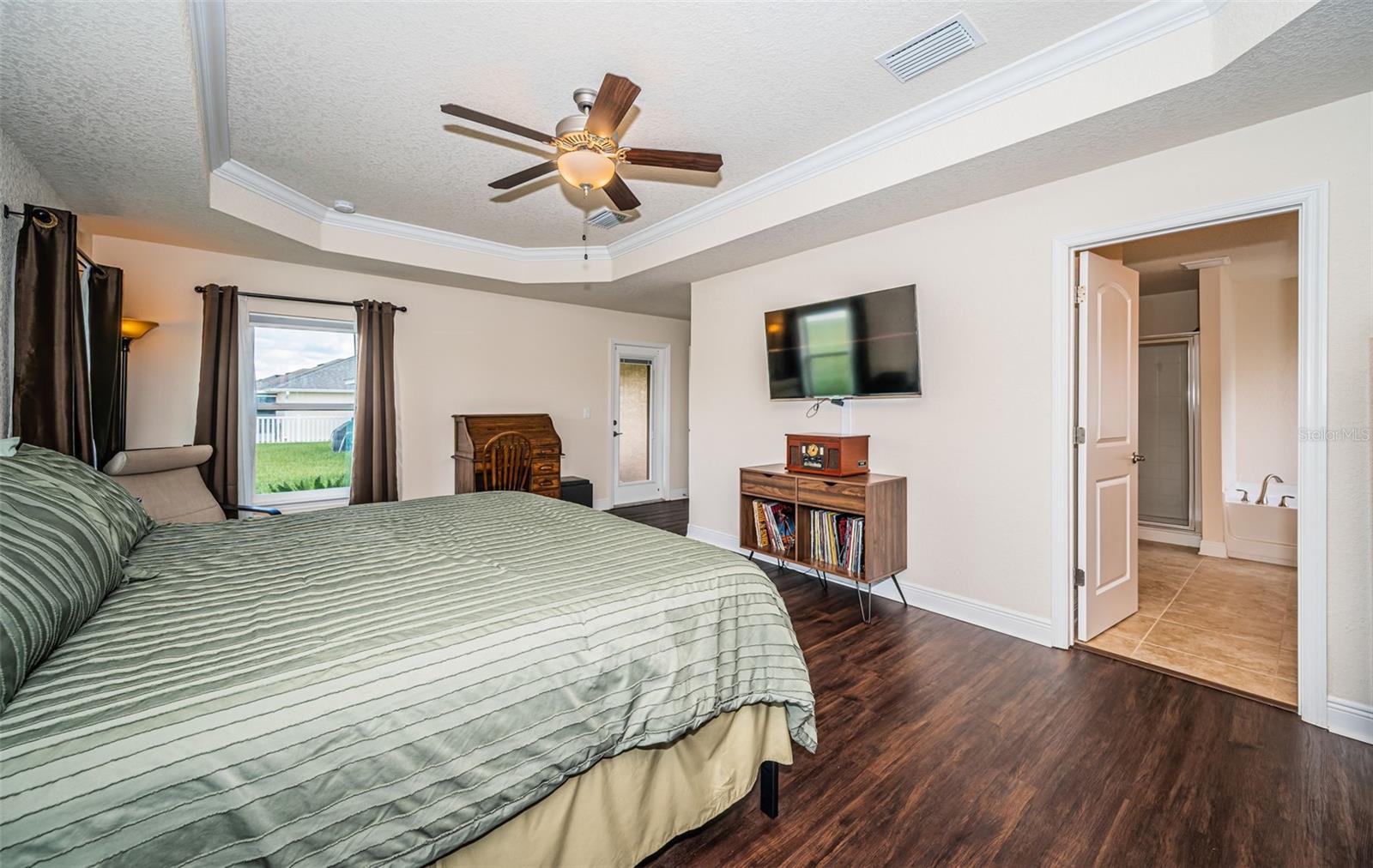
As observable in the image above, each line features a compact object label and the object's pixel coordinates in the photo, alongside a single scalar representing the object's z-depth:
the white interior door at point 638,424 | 6.44
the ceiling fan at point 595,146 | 1.97
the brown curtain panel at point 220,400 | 3.77
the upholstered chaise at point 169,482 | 2.86
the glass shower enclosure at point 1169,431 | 4.85
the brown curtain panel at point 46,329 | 2.26
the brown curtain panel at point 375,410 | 4.33
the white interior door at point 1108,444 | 2.77
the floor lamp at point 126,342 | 3.35
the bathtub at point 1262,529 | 4.04
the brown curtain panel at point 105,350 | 3.10
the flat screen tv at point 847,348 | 3.19
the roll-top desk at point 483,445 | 4.67
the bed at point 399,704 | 0.78
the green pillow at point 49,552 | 0.88
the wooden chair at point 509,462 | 4.67
